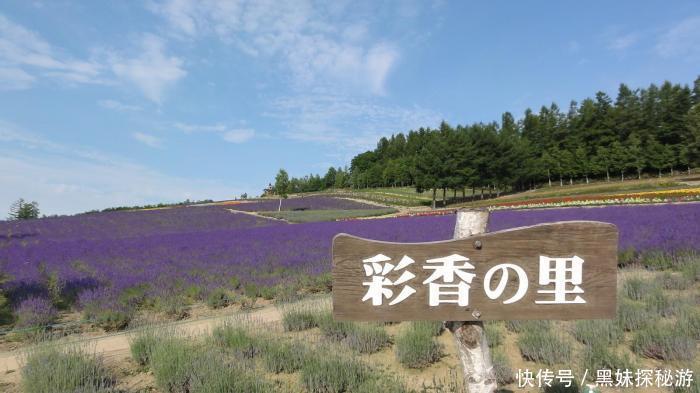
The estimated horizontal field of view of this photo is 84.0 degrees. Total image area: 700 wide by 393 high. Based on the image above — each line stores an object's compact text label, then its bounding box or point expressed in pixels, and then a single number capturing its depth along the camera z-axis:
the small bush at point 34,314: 6.36
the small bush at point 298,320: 5.61
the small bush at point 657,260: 7.99
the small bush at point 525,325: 4.96
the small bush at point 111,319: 6.49
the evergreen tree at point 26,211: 42.56
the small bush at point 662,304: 5.23
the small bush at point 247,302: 7.62
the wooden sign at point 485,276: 2.21
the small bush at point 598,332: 4.52
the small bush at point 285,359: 4.20
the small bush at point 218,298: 7.66
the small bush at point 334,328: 5.08
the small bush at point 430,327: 4.83
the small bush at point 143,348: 4.56
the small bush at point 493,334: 4.72
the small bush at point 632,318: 4.90
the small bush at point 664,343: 4.09
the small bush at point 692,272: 6.69
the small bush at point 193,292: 8.01
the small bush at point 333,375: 3.69
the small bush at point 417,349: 4.36
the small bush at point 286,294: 7.75
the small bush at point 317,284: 8.73
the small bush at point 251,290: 8.11
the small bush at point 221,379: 3.36
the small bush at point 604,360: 3.93
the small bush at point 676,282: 6.46
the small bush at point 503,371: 3.94
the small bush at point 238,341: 4.57
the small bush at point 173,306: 7.10
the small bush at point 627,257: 8.59
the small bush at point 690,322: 4.55
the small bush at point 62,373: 3.48
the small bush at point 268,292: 8.20
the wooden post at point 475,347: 2.34
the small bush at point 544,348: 4.32
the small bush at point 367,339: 4.72
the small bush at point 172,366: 3.78
